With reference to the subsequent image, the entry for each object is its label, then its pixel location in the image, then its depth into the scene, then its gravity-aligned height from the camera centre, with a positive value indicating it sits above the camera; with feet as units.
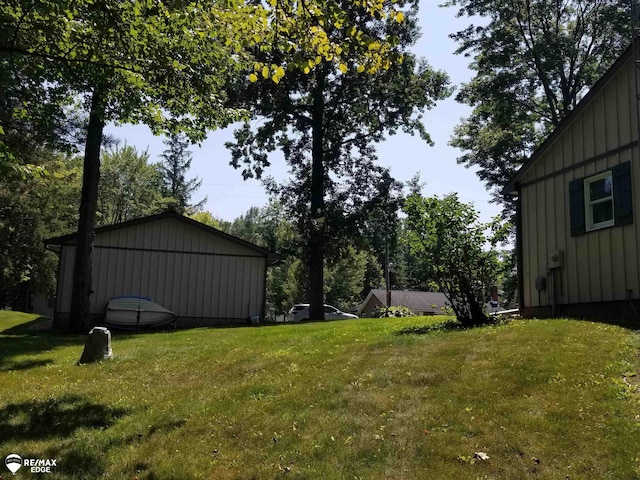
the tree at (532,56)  81.19 +36.54
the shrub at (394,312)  82.12 -2.48
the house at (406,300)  154.30 -1.25
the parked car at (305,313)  118.11 -4.35
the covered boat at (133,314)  60.03 -2.83
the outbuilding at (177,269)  63.31 +2.41
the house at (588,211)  33.17 +6.00
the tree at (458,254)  34.63 +2.73
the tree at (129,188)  133.08 +24.77
